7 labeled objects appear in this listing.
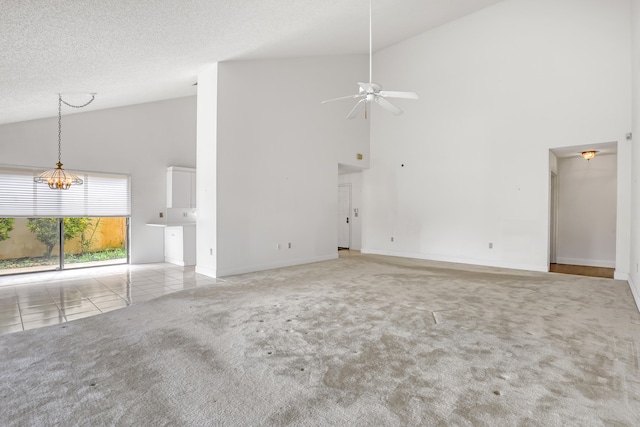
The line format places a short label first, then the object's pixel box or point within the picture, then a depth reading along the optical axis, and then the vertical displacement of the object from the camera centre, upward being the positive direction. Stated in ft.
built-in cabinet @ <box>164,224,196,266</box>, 21.97 -2.32
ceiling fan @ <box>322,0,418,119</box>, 12.59 +4.58
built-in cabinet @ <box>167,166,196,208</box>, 23.68 +1.62
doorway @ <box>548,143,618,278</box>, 21.76 -0.01
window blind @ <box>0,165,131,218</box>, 17.67 +0.74
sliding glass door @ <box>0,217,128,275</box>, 18.17 -2.04
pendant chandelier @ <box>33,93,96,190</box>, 18.37 +1.76
